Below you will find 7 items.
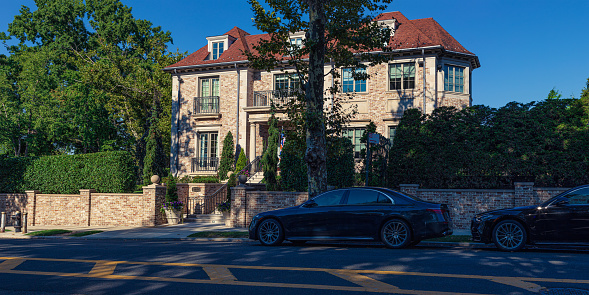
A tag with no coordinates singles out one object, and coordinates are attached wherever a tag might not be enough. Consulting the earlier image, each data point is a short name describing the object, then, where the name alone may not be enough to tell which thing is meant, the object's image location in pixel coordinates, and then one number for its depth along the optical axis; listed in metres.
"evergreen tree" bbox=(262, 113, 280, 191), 21.48
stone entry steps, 20.41
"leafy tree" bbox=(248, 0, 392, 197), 14.70
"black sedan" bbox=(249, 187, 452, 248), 10.95
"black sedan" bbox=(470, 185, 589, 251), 10.32
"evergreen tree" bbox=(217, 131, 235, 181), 28.50
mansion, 25.75
